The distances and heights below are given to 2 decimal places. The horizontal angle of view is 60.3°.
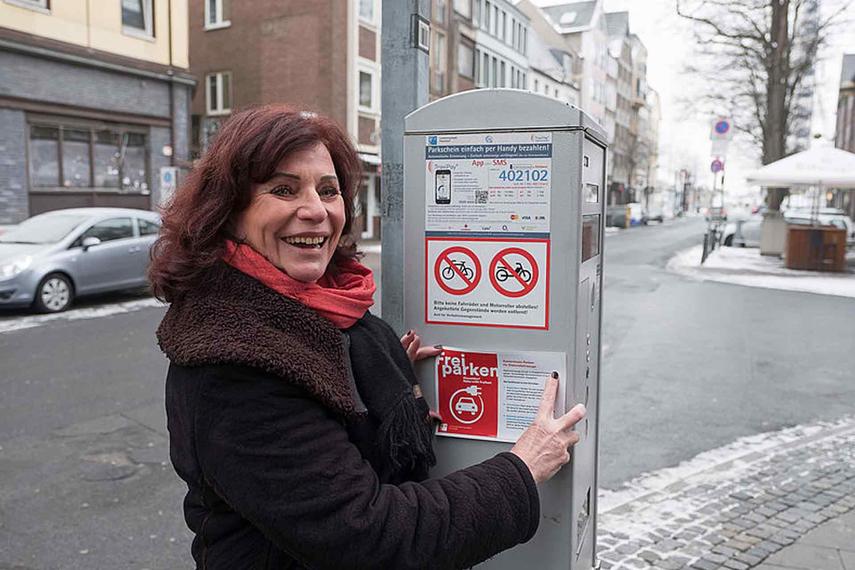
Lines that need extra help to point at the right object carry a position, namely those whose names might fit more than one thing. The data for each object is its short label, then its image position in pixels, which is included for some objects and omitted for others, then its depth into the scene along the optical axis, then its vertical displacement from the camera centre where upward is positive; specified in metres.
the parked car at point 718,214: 26.85 -0.05
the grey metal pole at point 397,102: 2.49 +0.37
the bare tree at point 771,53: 22.92 +5.33
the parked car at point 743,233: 27.58 -0.75
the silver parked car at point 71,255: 10.57 -0.76
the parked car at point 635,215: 52.28 -0.23
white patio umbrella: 17.69 +1.06
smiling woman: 1.41 -0.38
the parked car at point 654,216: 57.94 -0.33
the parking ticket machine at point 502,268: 2.01 -0.16
